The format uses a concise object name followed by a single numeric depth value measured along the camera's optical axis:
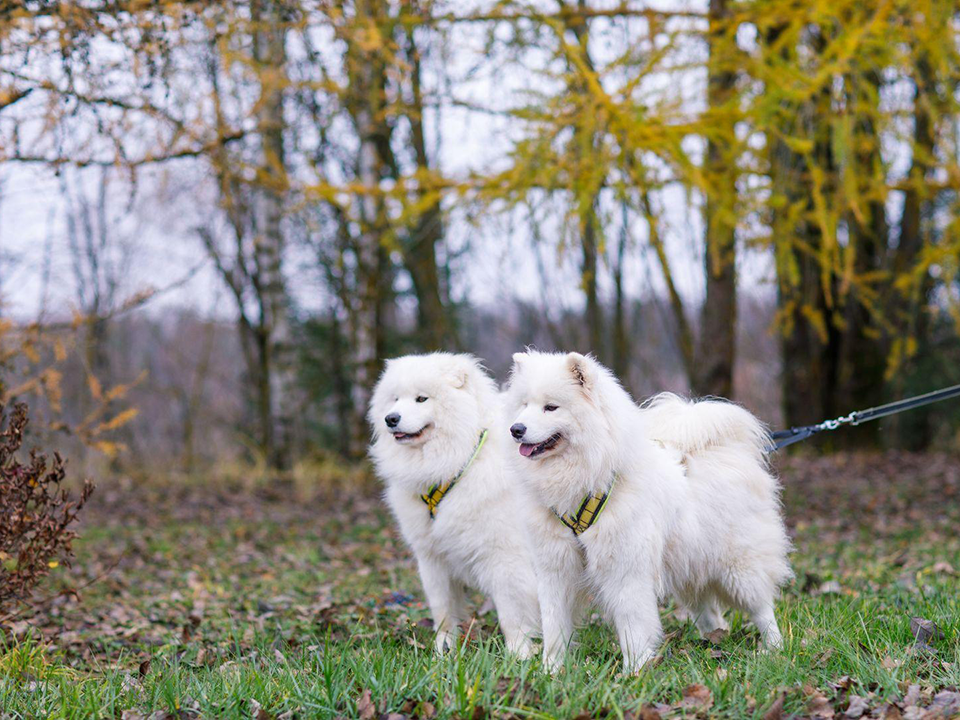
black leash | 4.61
